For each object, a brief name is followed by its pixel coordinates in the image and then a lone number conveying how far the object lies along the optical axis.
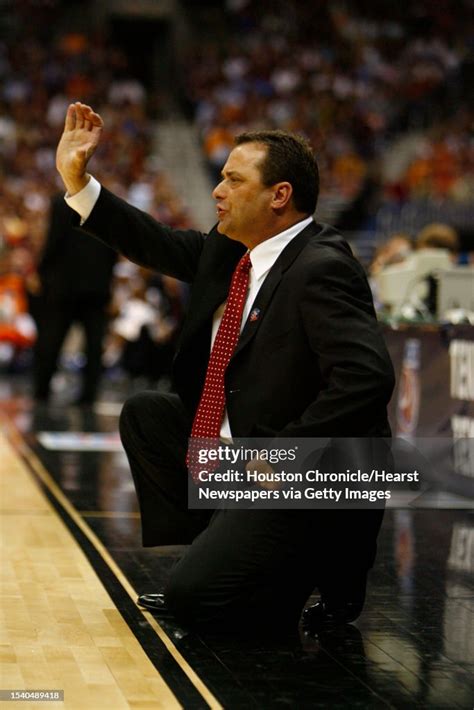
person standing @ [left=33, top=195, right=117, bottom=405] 24.23
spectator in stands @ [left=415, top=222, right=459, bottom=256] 18.23
